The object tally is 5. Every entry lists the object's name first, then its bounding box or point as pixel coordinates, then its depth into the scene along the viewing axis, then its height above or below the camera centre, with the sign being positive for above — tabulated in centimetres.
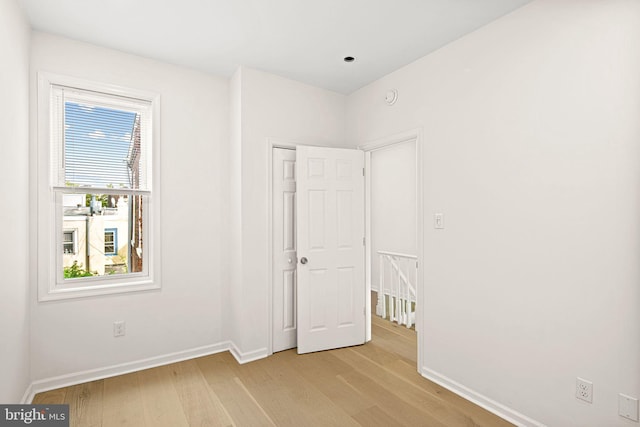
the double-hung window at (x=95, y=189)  254 +22
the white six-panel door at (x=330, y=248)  324 -33
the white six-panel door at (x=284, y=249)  326 -34
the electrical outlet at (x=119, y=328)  277 -94
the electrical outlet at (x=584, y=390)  184 -98
